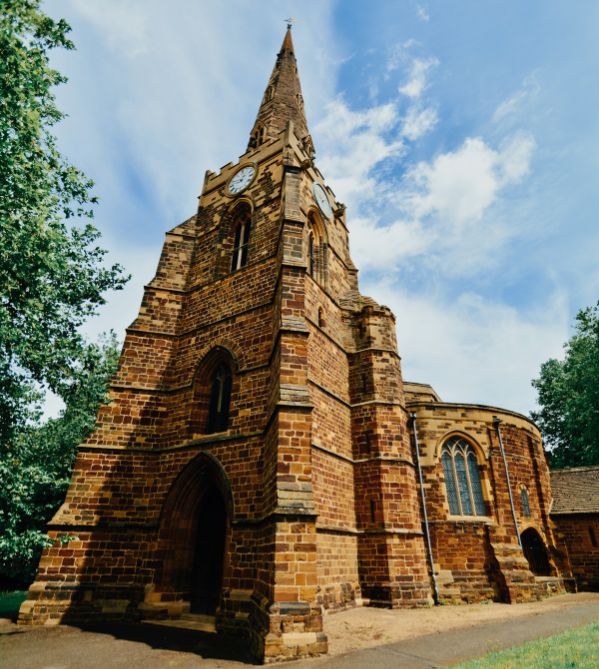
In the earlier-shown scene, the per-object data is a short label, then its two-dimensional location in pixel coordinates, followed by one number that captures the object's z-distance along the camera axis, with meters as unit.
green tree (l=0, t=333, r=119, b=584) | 7.05
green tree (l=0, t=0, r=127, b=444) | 7.33
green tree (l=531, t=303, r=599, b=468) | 17.62
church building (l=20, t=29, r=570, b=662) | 8.23
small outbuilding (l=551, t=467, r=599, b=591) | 14.33
